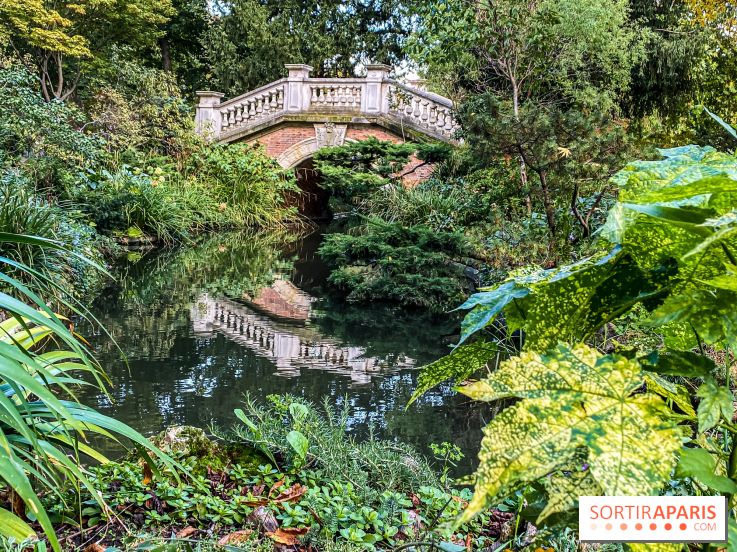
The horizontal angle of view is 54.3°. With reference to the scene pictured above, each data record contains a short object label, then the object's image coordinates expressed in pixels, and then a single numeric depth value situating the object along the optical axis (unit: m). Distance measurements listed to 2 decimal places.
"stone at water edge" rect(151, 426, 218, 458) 2.62
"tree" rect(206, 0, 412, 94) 21.12
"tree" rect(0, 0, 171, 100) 16.00
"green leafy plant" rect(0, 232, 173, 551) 1.20
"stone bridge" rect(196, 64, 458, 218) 14.96
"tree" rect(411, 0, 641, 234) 6.05
